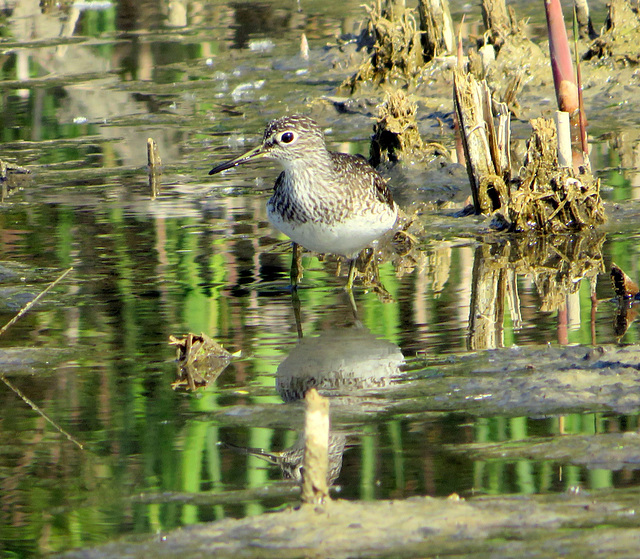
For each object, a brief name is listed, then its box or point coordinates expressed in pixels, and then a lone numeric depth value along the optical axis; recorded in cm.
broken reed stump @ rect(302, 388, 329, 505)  682
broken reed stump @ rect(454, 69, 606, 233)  1569
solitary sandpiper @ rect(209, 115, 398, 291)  1342
